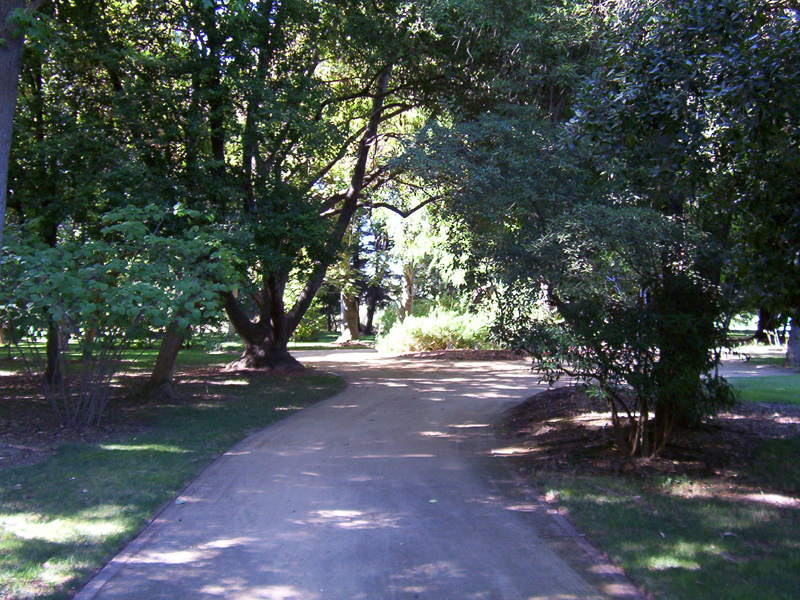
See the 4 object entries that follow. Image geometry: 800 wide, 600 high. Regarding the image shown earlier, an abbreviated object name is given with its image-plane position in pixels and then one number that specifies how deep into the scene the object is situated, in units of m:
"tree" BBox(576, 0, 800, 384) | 5.48
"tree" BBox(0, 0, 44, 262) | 7.71
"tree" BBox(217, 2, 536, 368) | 11.90
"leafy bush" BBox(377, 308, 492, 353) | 23.20
